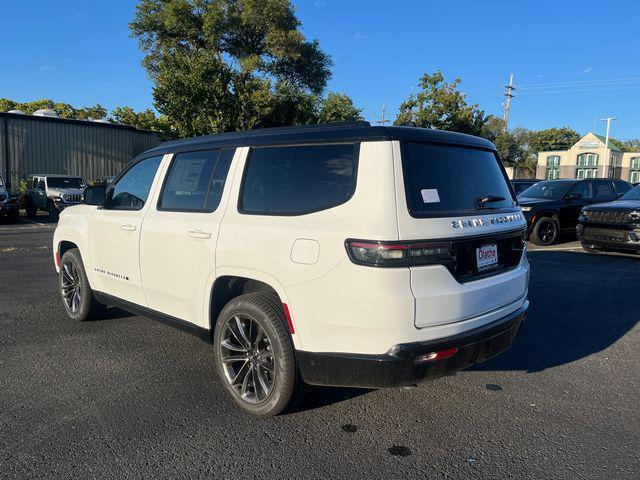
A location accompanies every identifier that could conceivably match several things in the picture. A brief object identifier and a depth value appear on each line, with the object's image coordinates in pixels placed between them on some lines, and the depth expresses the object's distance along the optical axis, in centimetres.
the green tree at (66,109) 6349
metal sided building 2316
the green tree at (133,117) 4543
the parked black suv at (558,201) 1202
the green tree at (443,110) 3150
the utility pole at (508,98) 4697
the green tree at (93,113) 6621
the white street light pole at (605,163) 4981
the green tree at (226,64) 2427
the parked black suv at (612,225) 923
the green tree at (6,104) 5388
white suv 274
